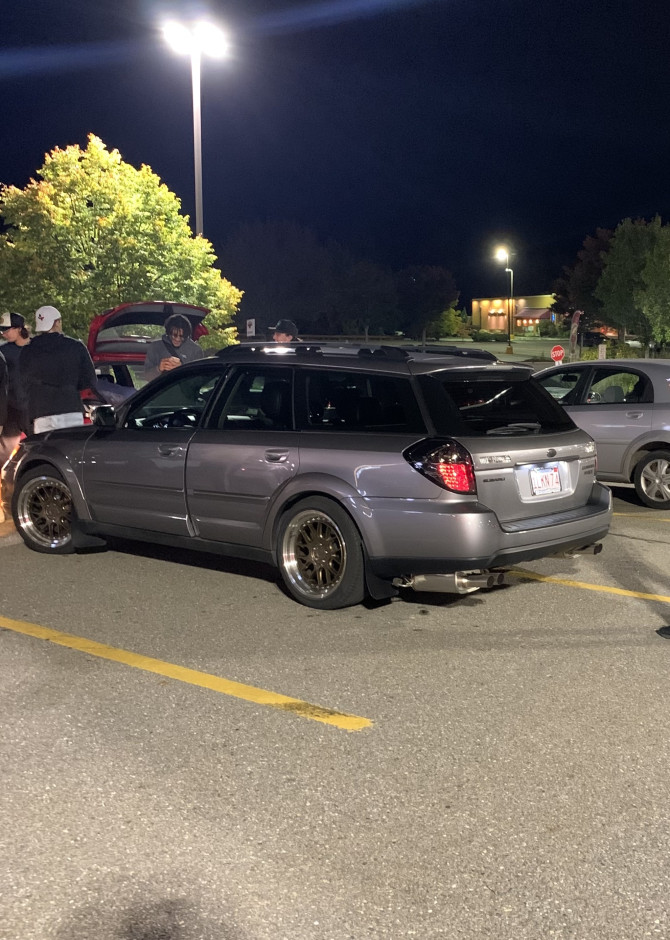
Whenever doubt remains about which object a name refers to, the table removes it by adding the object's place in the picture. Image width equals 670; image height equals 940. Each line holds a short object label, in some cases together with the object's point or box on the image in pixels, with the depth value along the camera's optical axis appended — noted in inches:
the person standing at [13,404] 394.9
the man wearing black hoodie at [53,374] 337.4
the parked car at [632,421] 393.1
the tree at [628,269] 2445.9
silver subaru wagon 225.8
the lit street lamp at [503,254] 2800.2
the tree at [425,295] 4672.7
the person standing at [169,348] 464.8
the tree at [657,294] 1870.1
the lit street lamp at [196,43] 885.8
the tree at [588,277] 3376.0
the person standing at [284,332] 479.8
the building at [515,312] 5689.0
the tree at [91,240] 1179.9
